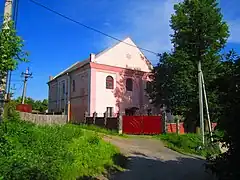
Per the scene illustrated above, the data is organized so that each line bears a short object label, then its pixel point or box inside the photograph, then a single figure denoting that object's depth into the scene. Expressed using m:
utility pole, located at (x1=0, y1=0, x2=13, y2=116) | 6.68
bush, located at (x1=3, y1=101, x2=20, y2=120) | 8.06
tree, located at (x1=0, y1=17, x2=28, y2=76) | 6.35
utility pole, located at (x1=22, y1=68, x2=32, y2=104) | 28.09
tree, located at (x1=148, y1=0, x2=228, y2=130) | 18.02
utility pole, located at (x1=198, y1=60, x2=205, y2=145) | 10.77
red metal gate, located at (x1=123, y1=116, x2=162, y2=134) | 15.07
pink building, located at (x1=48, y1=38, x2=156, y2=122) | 20.93
